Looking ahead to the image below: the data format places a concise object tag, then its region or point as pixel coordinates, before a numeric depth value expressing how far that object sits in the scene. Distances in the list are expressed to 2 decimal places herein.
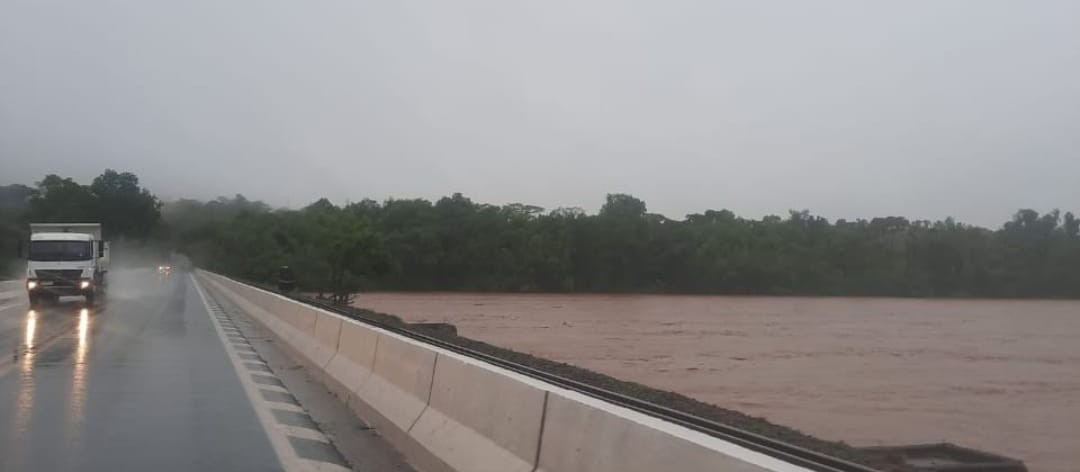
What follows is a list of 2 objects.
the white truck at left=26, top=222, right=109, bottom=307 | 40.62
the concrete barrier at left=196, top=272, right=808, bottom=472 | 5.41
